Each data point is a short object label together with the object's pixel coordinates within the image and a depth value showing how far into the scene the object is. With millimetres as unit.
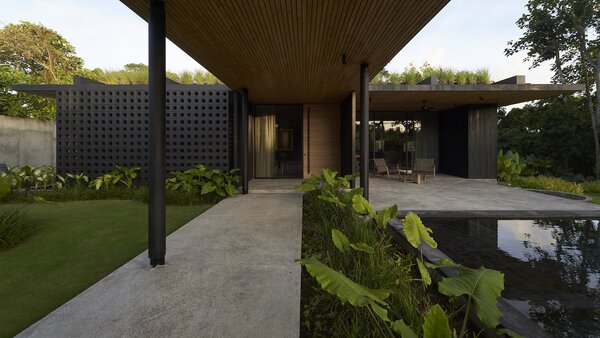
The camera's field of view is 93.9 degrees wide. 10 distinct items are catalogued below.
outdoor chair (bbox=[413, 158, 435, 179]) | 9606
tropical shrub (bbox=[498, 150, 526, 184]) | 9891
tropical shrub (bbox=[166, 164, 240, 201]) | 6221
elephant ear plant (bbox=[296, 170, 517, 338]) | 1250
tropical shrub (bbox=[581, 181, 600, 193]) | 8133
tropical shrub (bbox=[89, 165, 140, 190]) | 6999
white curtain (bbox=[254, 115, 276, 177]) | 9836
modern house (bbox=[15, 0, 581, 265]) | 3025
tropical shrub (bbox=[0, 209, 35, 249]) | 3412
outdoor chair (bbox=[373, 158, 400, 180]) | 10016
